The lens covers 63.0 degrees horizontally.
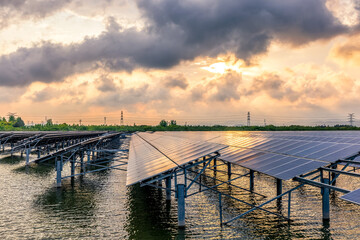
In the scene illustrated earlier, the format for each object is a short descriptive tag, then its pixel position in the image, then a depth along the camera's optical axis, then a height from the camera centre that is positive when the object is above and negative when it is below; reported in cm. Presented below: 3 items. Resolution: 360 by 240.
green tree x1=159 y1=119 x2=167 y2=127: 16921 +32
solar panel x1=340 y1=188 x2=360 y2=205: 1092 -292
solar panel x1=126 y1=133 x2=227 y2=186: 1638 -256
